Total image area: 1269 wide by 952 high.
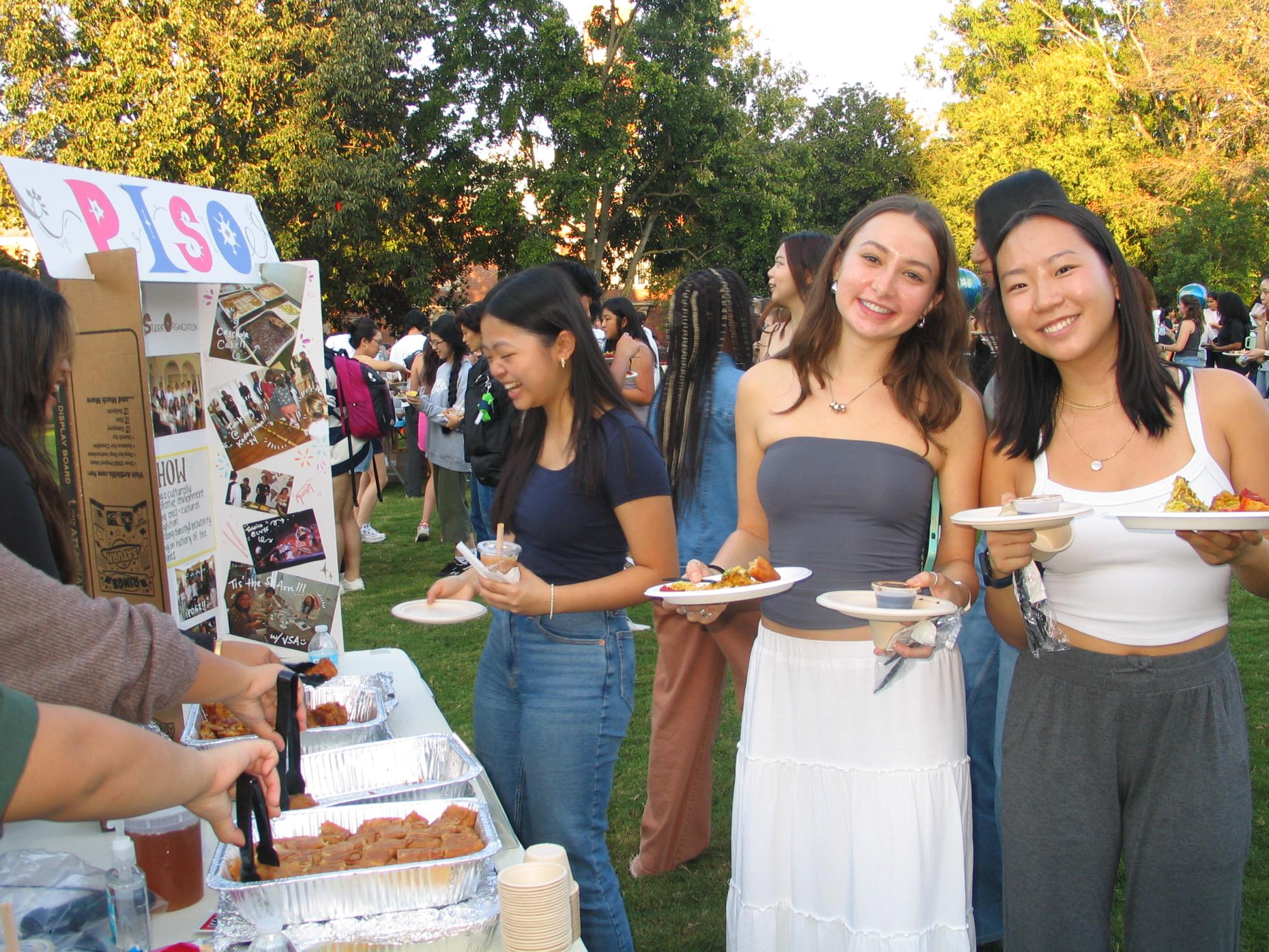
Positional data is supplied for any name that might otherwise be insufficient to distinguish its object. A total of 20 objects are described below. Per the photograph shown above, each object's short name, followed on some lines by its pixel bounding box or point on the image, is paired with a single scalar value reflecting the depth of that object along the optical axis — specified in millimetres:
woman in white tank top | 1794
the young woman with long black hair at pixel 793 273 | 3812
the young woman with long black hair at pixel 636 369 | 6254
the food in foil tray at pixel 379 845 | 1867
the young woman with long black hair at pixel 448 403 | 7846
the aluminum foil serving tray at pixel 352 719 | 2600
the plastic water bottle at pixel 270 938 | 1449
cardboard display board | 2607
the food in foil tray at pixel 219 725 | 2572
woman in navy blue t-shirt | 2307
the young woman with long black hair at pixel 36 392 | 2043
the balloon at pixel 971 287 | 3653
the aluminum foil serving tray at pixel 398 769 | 2295
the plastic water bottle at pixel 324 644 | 3328
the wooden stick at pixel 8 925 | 1016
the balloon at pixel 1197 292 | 13078
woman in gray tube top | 1963
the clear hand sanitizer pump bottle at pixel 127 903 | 1622
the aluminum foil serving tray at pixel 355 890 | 1752
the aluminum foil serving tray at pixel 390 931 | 1672
